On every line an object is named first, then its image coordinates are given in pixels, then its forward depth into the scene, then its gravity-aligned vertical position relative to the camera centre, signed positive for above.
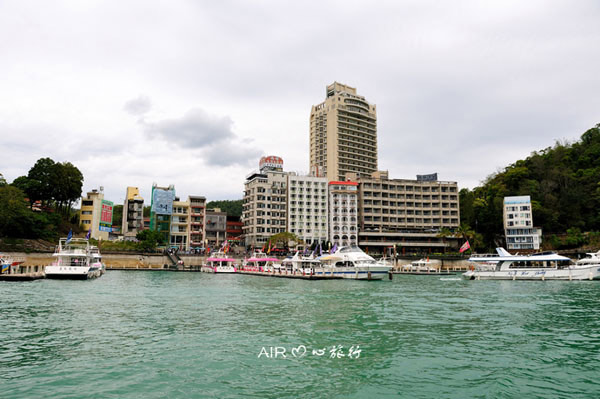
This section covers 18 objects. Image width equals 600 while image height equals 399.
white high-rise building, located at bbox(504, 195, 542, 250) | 108.25 +8.42
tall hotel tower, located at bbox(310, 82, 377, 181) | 155.62 +45.35
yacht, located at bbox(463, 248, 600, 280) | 63.33 -1.97
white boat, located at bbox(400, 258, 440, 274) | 92.50 -2.42
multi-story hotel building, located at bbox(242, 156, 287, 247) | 124.25 +14.75
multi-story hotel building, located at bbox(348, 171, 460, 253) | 128.50 +14.30
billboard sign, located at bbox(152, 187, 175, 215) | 116.06 +14.57
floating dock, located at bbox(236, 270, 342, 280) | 64.94 -3.31
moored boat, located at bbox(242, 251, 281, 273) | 83.15 -1.98
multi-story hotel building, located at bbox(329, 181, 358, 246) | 125.00 +12.77
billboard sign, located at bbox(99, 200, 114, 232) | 109.94 +9.78
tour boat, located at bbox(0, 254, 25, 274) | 52.67 -1.73
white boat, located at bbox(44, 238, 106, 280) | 53.53 -1.71
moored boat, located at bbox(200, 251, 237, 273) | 87.56 -2.14
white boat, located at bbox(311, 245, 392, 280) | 65.06 -1.64
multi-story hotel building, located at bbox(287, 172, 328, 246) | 127.25 +14.25
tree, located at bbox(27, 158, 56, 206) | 96.50 +17.04
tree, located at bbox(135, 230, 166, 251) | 99.25 +3.53
